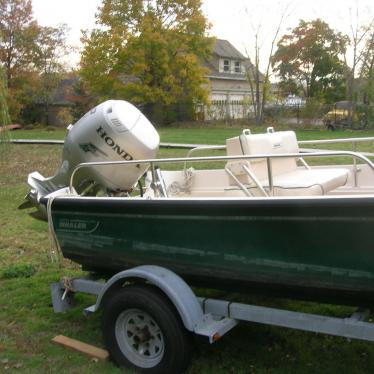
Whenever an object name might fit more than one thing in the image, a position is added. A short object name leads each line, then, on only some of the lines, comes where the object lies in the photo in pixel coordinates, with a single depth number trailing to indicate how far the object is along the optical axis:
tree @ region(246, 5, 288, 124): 29.56
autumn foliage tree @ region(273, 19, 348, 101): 35.31
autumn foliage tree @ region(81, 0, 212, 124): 29.48
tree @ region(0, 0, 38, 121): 37.66
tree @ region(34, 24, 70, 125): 39.44
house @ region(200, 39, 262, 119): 40.34
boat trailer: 3.17
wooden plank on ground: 3.92
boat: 3.01
